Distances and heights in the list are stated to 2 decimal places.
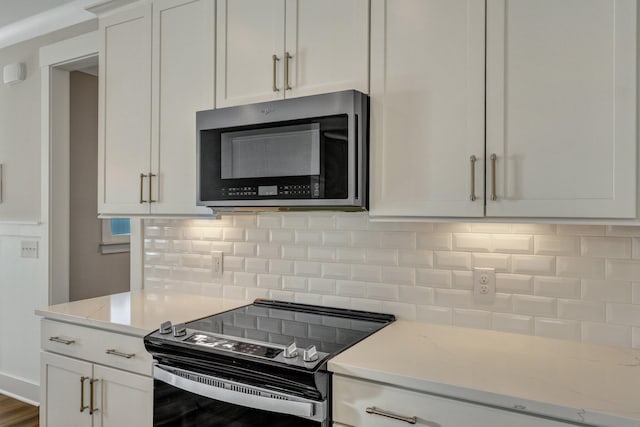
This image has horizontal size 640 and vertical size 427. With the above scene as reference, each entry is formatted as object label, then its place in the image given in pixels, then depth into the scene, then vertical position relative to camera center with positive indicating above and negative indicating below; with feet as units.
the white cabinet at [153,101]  6.98 +1.68
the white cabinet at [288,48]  5.72 +2.09
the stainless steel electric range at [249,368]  4.73 -1.68
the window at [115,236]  12.37 -0.71
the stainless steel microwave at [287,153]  5.53 +0.71
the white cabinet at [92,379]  6.15 -2.35
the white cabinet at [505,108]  4.40 +1.06
